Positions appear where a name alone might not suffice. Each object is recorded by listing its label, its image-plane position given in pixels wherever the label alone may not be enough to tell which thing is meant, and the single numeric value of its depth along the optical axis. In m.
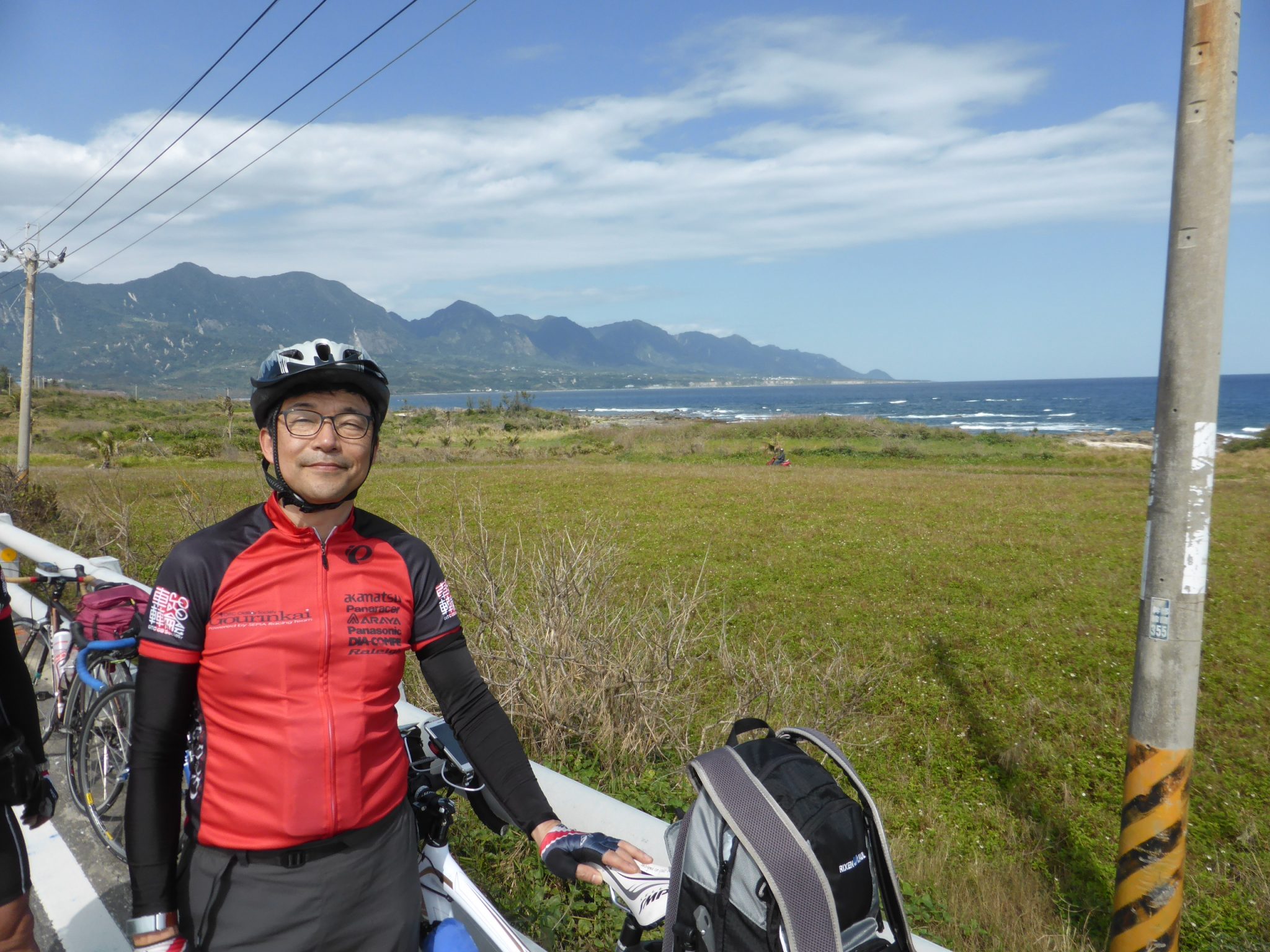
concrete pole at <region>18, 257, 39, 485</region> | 22.09
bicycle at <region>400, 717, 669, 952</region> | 1.86
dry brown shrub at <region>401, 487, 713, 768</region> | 4.89
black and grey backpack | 1.51
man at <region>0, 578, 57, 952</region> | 1.97
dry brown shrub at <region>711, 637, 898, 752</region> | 5.29
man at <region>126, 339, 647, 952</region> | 1.69
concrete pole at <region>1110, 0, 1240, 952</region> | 2.97
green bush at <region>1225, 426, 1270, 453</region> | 38.68
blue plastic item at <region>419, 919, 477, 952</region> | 1.86
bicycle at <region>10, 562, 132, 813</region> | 3.94
